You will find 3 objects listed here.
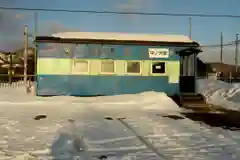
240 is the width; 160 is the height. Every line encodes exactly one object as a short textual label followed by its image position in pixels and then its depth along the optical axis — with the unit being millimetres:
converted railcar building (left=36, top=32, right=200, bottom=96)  16734
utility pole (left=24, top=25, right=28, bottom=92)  26372
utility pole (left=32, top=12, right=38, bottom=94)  24125
